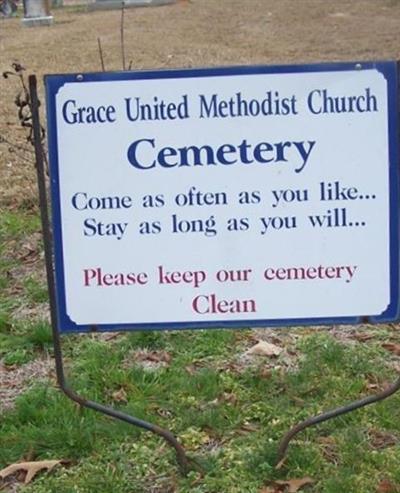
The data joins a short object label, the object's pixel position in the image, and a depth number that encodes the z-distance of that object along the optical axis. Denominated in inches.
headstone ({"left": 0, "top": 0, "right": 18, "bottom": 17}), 994.7
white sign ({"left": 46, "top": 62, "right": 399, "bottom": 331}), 119.0
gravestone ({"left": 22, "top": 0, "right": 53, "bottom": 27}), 822.7
